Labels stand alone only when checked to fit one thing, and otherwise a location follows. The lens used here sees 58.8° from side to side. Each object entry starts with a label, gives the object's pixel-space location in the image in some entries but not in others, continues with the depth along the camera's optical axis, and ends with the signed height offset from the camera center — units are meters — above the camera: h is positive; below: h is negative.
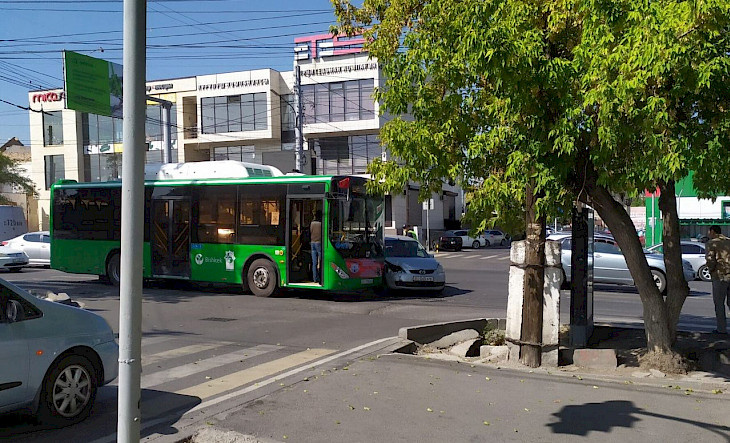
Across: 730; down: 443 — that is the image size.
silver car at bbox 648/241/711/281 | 21.42 -1.45
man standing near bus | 15.41 -0.70
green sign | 21.16 +4.43
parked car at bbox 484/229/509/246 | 53.75 -2.05
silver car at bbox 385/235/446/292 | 16.75 -1.54
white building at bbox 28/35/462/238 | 44.59 +6.75
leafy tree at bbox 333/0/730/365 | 6.06 +1.16
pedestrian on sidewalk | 10.19 -0.89
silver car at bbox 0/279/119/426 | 5.48 -1.28
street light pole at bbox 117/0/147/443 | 3.49 +0.14
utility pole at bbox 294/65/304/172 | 27.70 +4.04
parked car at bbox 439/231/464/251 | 45.16 -1.99
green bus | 15.44 -0.42
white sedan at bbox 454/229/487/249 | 46.41 -2.19
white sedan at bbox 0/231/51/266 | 26.61 -1.36
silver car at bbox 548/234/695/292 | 18.05 -1.47
